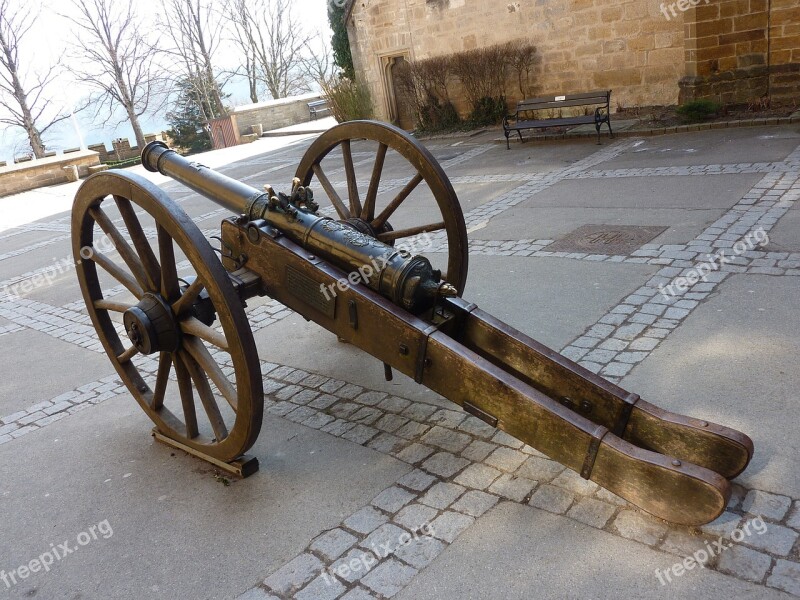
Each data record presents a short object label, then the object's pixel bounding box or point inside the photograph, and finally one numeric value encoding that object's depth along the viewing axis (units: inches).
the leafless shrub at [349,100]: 685.9
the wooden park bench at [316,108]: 1048.2
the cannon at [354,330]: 105.1
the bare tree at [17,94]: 1275.8
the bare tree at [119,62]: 1418.6
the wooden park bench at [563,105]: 446.9
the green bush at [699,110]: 430.6
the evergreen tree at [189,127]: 1215.4
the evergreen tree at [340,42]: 715.4
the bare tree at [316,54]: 1660.9
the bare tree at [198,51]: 1467.8
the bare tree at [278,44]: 1627.7
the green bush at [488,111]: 580.4
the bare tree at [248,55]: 1610.5
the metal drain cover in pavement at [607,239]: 239.0
